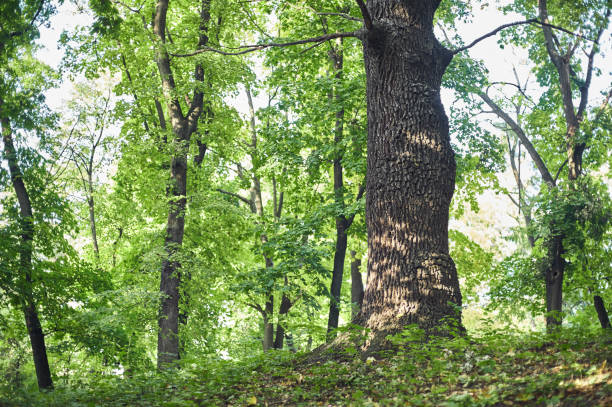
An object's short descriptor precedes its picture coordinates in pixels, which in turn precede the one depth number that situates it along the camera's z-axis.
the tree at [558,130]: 13.34
